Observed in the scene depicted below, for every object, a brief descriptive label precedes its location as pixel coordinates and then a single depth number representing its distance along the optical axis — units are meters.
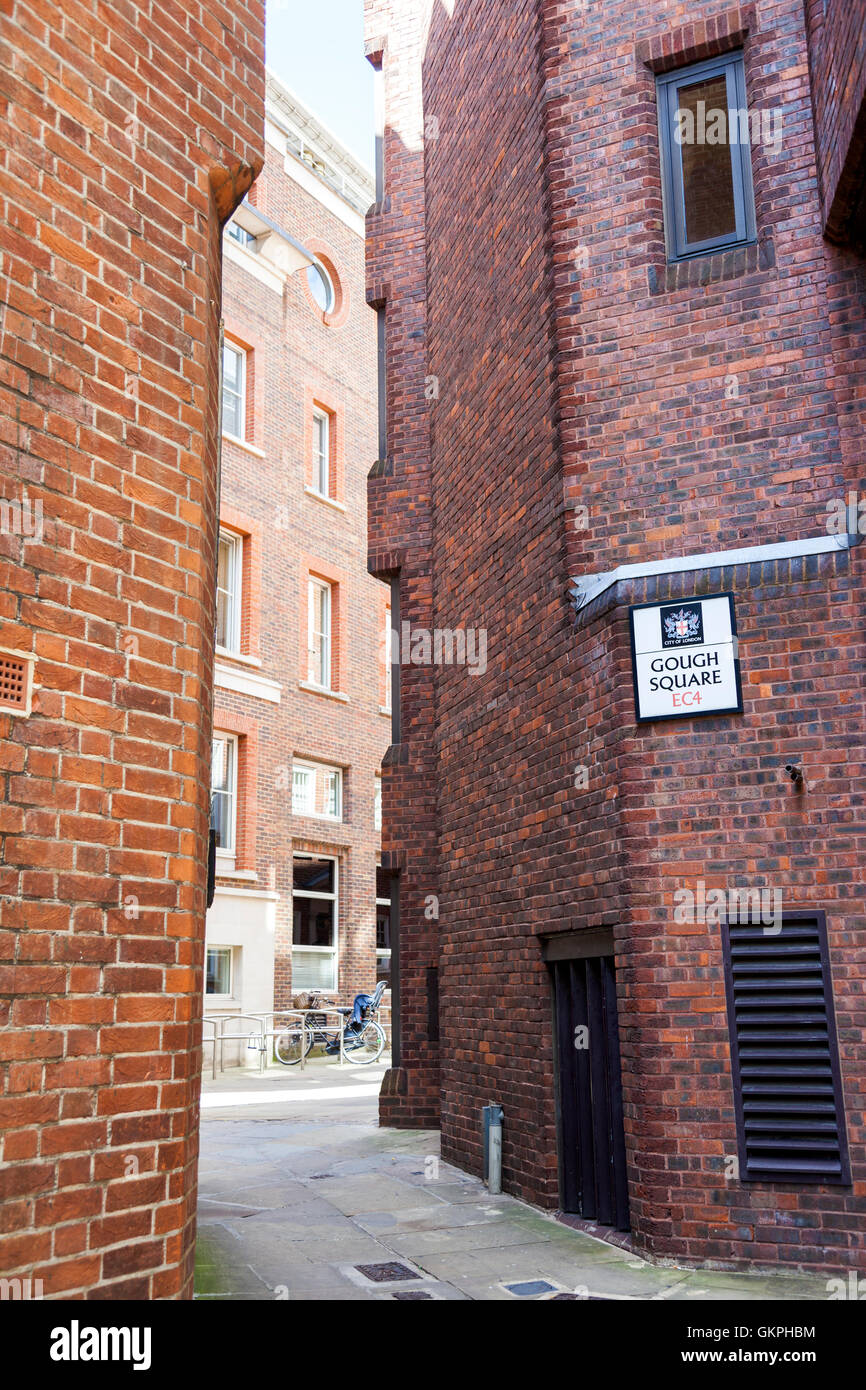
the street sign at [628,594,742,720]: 6.98
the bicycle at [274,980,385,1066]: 20.66
